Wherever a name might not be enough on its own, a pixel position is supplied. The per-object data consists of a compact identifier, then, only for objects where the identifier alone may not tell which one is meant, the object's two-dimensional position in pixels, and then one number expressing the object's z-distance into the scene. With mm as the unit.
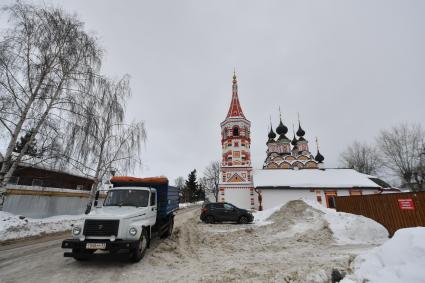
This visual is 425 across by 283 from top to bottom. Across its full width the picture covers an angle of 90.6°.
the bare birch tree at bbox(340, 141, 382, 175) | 47156
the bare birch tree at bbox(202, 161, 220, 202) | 70562
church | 28375
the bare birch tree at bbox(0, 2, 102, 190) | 10617
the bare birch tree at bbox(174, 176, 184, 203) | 96225
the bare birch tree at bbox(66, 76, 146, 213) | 13180
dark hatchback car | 16750
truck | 5820
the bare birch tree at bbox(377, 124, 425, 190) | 33781
